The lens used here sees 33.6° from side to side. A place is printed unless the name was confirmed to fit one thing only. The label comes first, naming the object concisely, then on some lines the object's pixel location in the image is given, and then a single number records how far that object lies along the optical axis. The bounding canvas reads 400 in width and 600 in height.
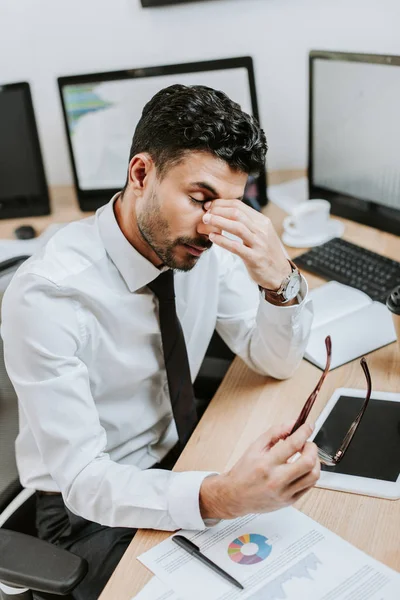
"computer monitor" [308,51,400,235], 1.66
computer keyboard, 1.53
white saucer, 1.79
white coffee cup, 1.81
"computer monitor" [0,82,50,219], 1.97
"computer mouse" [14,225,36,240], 1.98
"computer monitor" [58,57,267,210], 1.88
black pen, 0.89
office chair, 0.99
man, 1.01
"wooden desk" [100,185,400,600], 0.93
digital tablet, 1.03
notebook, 1.35
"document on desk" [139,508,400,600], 0.87
